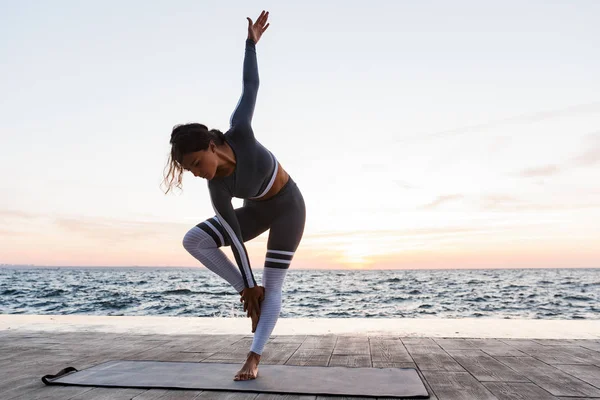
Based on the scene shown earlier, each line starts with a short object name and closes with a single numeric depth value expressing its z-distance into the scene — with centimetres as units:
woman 217
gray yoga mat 207
